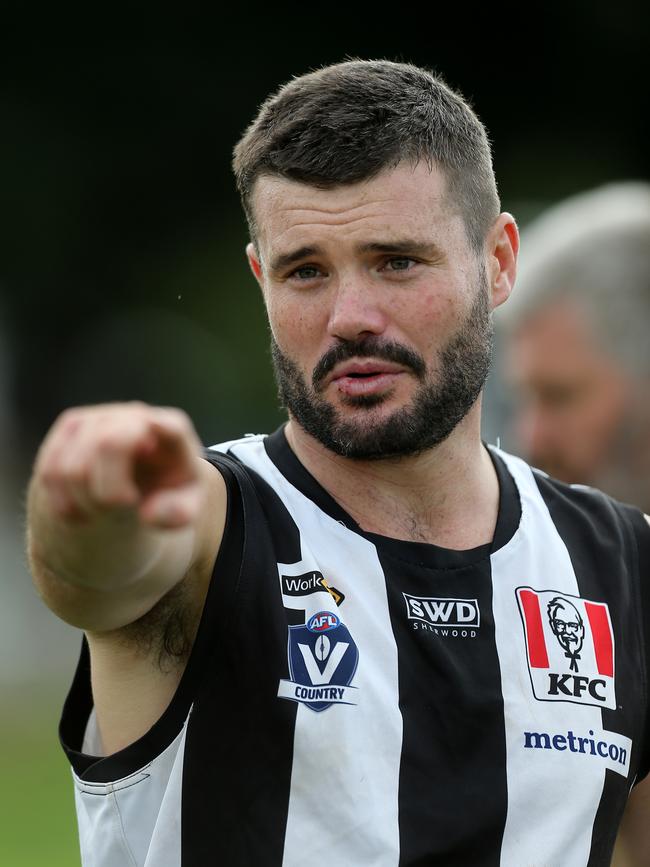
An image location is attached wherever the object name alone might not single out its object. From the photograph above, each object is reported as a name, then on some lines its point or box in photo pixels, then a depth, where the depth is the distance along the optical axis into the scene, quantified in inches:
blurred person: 363.6
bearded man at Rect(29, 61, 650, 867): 197.2
